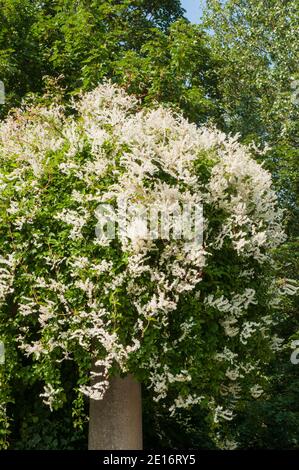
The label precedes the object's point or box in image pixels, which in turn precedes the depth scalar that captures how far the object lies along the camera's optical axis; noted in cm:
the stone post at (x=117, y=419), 797
